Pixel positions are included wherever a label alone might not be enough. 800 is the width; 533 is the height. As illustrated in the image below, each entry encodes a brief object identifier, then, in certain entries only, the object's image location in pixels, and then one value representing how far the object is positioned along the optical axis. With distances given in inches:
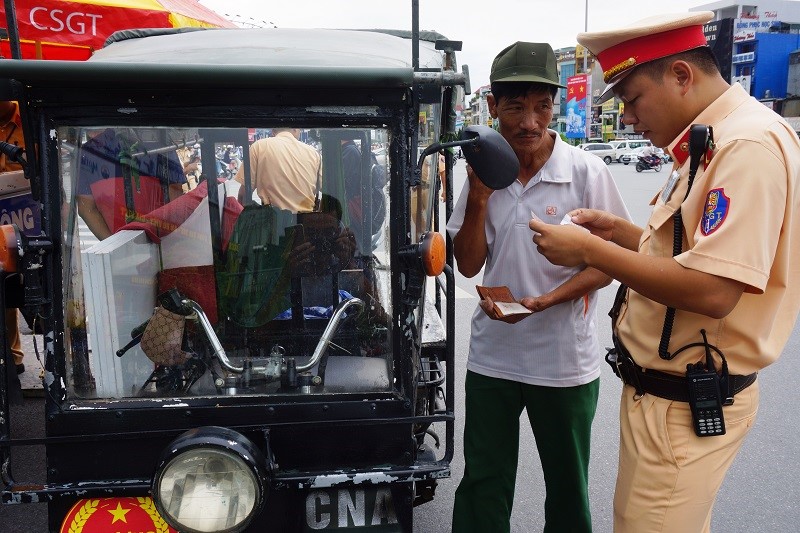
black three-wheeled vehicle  73.1
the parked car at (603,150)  1695.4
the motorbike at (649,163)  1263.5
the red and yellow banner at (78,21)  191.6
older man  103.1
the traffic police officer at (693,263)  66.1
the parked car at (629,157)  1633.9
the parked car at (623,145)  1679.4
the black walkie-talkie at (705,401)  72.0
